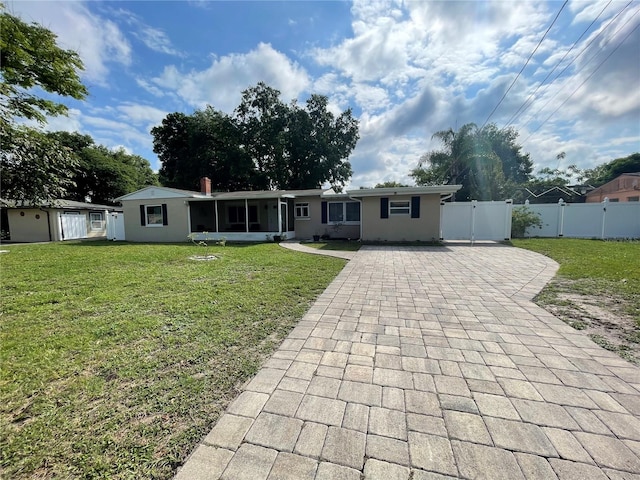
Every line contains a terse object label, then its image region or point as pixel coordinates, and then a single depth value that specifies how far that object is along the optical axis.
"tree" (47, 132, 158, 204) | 25.03
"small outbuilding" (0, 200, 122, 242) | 16.55
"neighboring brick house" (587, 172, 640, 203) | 21.77
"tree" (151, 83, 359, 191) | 23.97
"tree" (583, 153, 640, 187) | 34.34
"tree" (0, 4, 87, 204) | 7.82
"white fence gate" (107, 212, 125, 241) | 16.08
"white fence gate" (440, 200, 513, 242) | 12.61
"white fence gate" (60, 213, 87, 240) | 16.94
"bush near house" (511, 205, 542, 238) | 13.68
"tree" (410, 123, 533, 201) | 20.38
